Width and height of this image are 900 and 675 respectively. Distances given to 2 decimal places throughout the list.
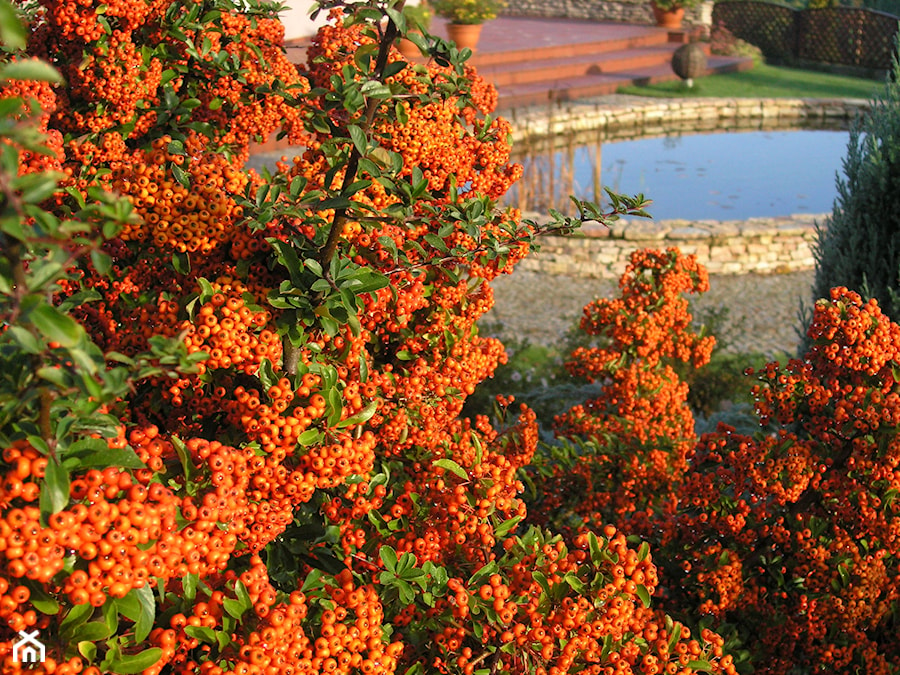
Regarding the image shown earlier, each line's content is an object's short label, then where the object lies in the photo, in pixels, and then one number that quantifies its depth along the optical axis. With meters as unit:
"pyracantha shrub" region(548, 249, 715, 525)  3.36
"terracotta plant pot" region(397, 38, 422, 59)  12.89
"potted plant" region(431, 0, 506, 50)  16.42
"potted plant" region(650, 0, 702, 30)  21.28
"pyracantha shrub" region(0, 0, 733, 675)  1.21
